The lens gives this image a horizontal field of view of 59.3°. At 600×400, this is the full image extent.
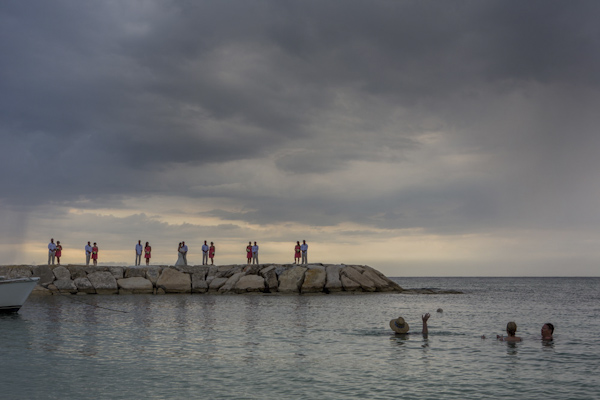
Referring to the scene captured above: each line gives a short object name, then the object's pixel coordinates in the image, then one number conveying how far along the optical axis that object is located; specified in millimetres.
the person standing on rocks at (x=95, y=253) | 45094
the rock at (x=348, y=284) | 46544
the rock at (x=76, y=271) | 43281
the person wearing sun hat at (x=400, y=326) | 20562
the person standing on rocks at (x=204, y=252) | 47531
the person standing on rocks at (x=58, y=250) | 43906
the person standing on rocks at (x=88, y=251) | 45000
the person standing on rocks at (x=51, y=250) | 43438
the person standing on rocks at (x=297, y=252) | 47906
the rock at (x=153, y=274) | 44781
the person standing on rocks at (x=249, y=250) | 47906
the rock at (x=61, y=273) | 42812
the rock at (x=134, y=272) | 44750
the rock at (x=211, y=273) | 46156
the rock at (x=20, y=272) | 41769
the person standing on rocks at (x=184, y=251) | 47406
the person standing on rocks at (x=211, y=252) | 47750
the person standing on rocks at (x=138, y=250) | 44625
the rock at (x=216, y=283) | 45500
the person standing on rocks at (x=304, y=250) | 47031
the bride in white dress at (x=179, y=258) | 47688
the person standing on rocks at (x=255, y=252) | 47625
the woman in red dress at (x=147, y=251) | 45094
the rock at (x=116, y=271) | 44250
